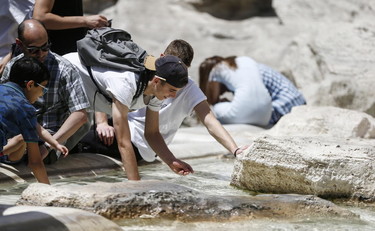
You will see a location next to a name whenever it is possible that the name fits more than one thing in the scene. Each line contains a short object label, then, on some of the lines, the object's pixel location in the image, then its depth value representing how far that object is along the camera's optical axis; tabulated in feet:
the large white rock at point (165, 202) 26.32
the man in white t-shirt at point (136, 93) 32.42
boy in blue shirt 26.99
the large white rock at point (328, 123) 49.88
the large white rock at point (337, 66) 65.98
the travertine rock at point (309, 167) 33.71
